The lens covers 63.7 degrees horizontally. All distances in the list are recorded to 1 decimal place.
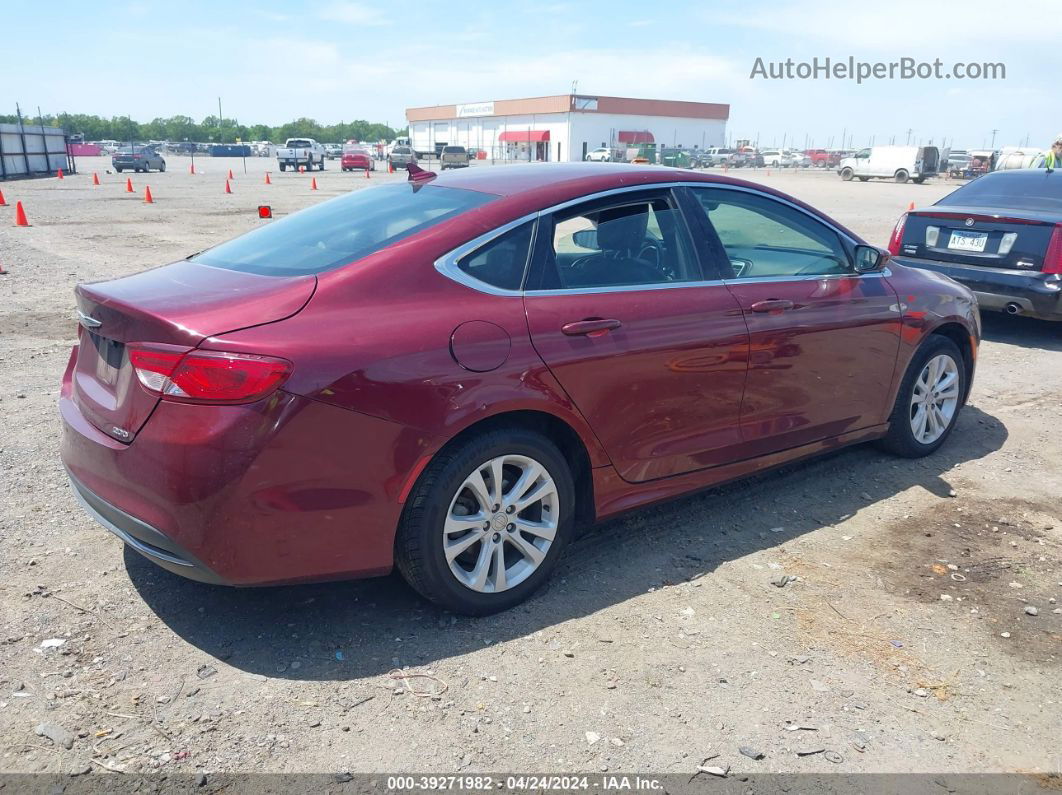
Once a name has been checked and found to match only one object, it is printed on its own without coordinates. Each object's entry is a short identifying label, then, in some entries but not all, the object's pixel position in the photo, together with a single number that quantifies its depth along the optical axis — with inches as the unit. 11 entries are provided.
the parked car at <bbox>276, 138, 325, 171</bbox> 2175.2
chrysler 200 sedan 112.6
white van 1959.9
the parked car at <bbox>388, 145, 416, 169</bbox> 2327.8
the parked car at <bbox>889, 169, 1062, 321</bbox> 304.5
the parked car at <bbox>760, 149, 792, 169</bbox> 3260.3
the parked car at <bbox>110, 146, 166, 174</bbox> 1920.5
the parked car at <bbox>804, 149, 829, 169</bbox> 3351.4
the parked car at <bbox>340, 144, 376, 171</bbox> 2217.0
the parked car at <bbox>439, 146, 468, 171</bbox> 2143.0
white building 3523.6
